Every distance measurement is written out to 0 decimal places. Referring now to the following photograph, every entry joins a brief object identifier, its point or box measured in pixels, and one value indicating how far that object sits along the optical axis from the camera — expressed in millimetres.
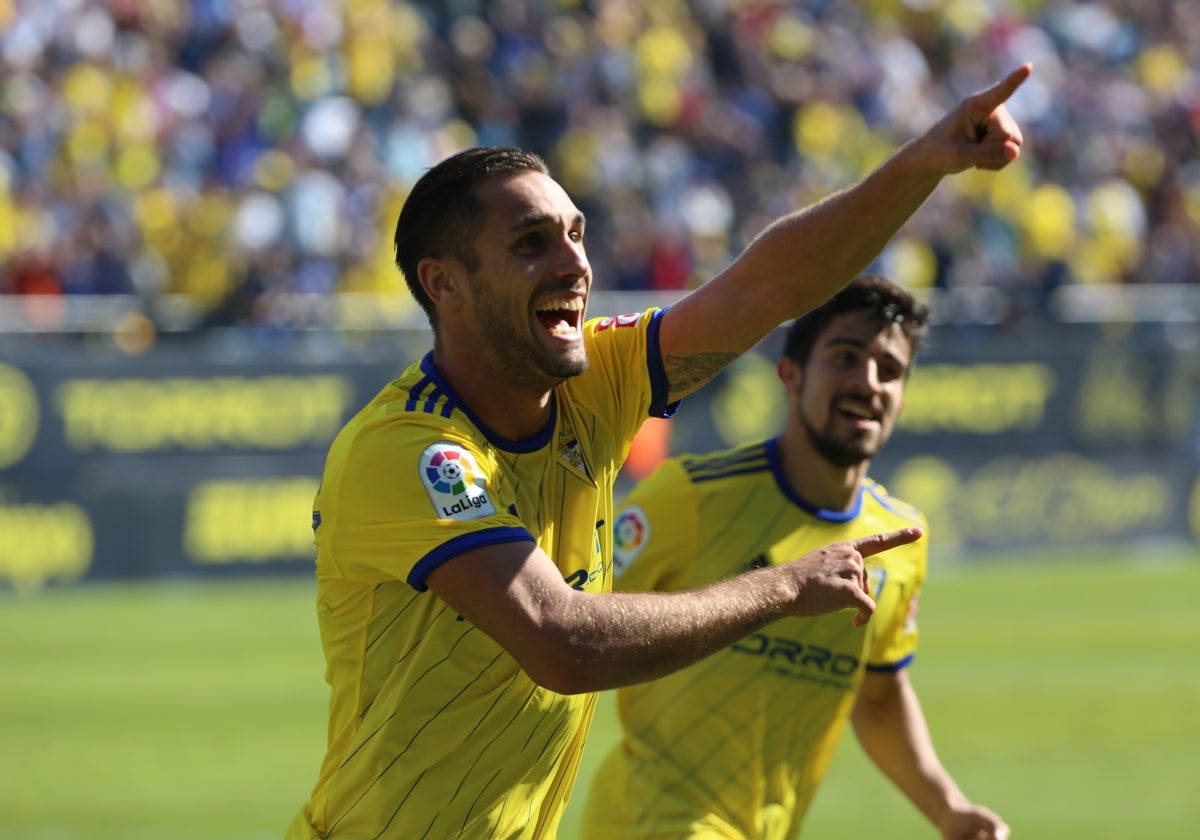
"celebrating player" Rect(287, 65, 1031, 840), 7543
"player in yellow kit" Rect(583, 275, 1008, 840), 10898
